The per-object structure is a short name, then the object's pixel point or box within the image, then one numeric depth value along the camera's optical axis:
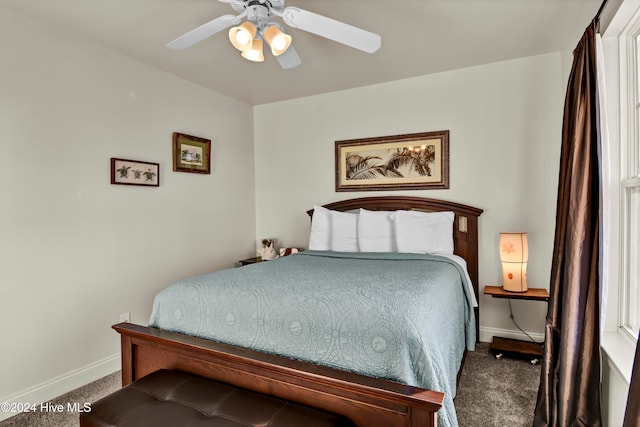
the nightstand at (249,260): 3.91
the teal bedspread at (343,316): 1.45
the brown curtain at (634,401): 0.91
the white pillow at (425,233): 3.12
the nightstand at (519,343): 2.77
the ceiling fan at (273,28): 1.83
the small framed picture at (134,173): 2.88
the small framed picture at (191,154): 3.44
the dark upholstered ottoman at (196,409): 1.38
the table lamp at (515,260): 2.89
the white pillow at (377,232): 3.26
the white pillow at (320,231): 3.50
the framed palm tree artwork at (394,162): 3.48
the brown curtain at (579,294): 1.72
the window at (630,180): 1.78
